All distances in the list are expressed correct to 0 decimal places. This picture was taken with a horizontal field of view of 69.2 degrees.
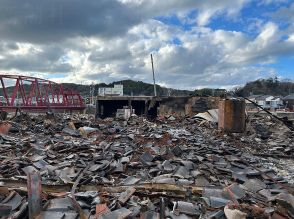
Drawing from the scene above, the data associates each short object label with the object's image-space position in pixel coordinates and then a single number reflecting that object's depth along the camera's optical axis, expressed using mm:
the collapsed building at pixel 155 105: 12754
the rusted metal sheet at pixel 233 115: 8582
